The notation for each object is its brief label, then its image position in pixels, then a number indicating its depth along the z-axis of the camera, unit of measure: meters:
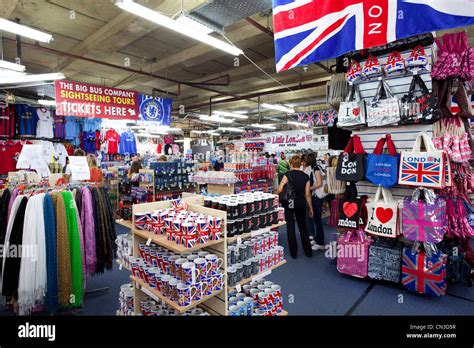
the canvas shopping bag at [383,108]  3.64
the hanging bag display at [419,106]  3.42
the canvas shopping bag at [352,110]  3.91
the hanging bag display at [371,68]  3.75
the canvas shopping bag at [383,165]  3.63
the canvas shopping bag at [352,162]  3.86
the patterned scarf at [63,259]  2.93
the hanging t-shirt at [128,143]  10.59
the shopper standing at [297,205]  5.02
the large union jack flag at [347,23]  1.80
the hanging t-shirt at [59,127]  8.48
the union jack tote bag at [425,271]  3.52
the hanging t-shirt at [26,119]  7.73
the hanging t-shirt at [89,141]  9.27
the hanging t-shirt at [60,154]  8.41
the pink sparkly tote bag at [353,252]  4.08
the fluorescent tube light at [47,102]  7.40
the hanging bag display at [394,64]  3.59
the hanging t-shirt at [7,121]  7.37
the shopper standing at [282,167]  7.96
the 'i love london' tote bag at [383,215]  3.69
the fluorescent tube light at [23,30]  3.53
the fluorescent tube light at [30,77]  4.96
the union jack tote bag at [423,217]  3.35
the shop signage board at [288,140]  13.24
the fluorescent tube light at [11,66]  4.85
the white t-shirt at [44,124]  8.06
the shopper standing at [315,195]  5.68
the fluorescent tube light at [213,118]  10.68
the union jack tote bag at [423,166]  3.29
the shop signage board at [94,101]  6.14
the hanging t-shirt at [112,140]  10.04
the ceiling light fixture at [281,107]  9.54
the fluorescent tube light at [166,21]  3.28
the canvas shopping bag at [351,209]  3.96
